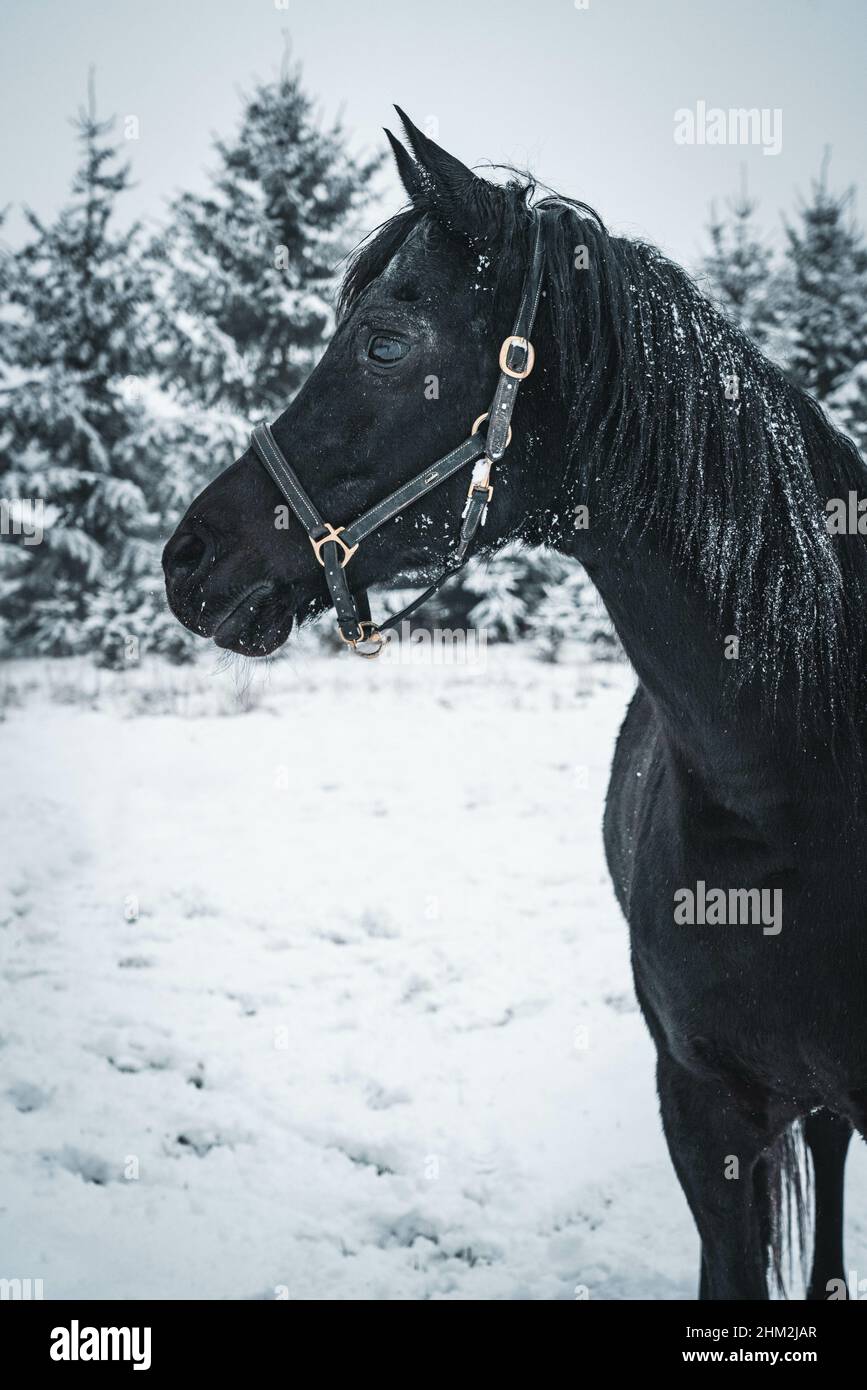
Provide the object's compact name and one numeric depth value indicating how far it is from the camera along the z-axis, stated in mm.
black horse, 1875
